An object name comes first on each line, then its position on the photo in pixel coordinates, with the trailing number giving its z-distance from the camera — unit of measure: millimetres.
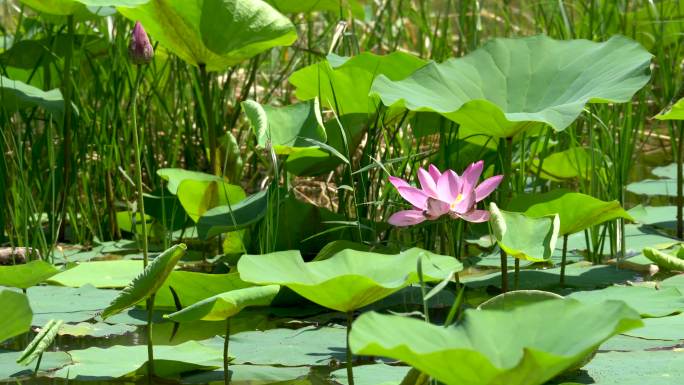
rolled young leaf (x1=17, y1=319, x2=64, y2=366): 6463
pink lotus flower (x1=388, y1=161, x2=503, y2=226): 6912
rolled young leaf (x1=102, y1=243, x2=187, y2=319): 6589
